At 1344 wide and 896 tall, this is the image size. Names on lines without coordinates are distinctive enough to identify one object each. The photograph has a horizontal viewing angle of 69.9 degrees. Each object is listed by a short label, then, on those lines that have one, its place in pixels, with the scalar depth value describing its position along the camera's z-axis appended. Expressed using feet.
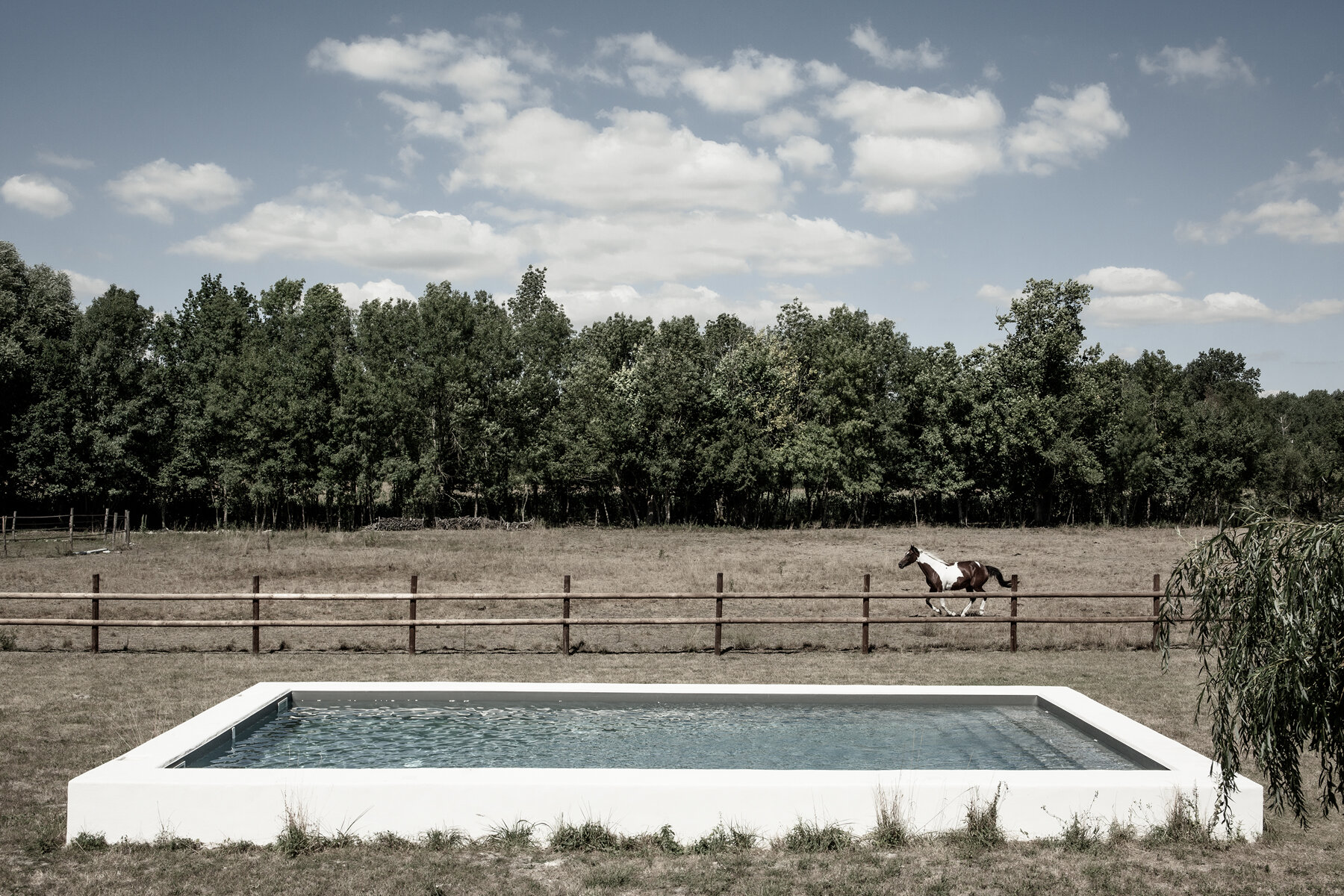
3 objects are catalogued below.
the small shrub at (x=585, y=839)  24.17
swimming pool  24.79
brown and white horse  69.05
